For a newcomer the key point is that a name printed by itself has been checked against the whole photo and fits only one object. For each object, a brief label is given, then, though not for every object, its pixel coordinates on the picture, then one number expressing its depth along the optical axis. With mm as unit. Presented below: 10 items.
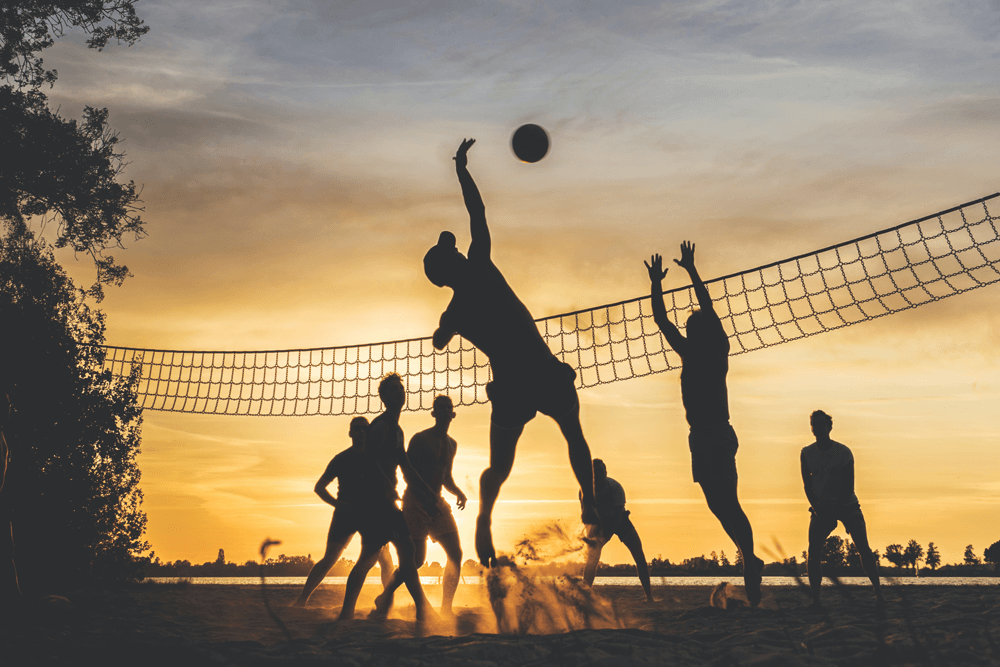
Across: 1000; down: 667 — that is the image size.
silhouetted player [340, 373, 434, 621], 5316
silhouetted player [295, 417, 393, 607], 5598
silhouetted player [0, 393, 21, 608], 6039
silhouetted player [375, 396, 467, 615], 5910
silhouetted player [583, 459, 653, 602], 7336
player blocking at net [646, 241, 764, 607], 5543
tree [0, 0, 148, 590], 10445
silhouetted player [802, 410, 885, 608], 5789
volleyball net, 8062
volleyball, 5445
